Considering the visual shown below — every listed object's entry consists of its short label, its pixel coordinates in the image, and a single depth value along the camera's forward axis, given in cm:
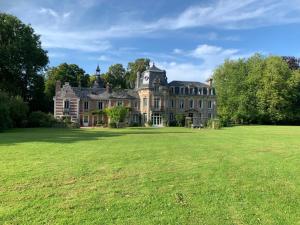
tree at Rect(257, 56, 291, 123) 4006
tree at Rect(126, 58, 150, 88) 5097
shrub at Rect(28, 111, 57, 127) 2925
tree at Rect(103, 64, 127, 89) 5085
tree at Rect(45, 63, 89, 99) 4260
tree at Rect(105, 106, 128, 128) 3032
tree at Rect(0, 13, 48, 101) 3032
